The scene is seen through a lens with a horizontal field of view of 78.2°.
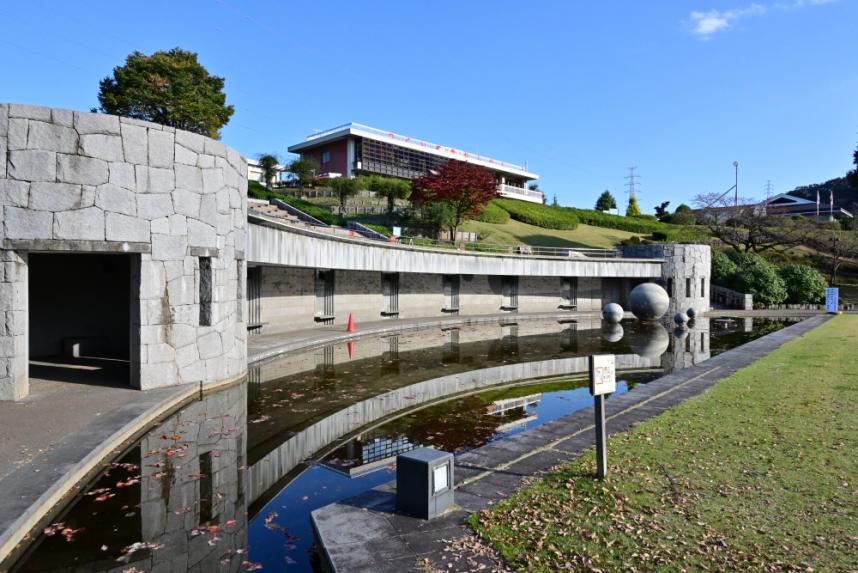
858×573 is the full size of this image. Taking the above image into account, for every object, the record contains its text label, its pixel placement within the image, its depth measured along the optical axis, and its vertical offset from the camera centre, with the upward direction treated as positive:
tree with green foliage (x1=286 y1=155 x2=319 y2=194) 56.47 +12.20
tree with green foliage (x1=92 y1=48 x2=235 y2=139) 37.28 +13.77
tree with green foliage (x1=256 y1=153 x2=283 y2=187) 53.75 +12.14
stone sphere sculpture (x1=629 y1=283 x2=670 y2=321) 30.36 -0.85
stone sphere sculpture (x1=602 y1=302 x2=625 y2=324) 29.64 -1.52
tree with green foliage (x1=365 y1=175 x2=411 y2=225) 44.78 +9.01
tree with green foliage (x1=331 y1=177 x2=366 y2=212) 46.41 +8.81
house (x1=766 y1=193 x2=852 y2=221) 81.88 +13.27
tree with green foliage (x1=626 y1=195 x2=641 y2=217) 83.19 +12.25
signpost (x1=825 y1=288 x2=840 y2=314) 36.51 -0.83
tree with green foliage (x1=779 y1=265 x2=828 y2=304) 43.38 +0.28
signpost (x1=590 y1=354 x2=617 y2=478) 6.39 -1.25
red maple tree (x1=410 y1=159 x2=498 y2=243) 41.09 +7.59
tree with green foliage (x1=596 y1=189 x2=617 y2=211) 86.25 +13.76
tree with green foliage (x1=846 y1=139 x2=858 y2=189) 52.00 +11.07
